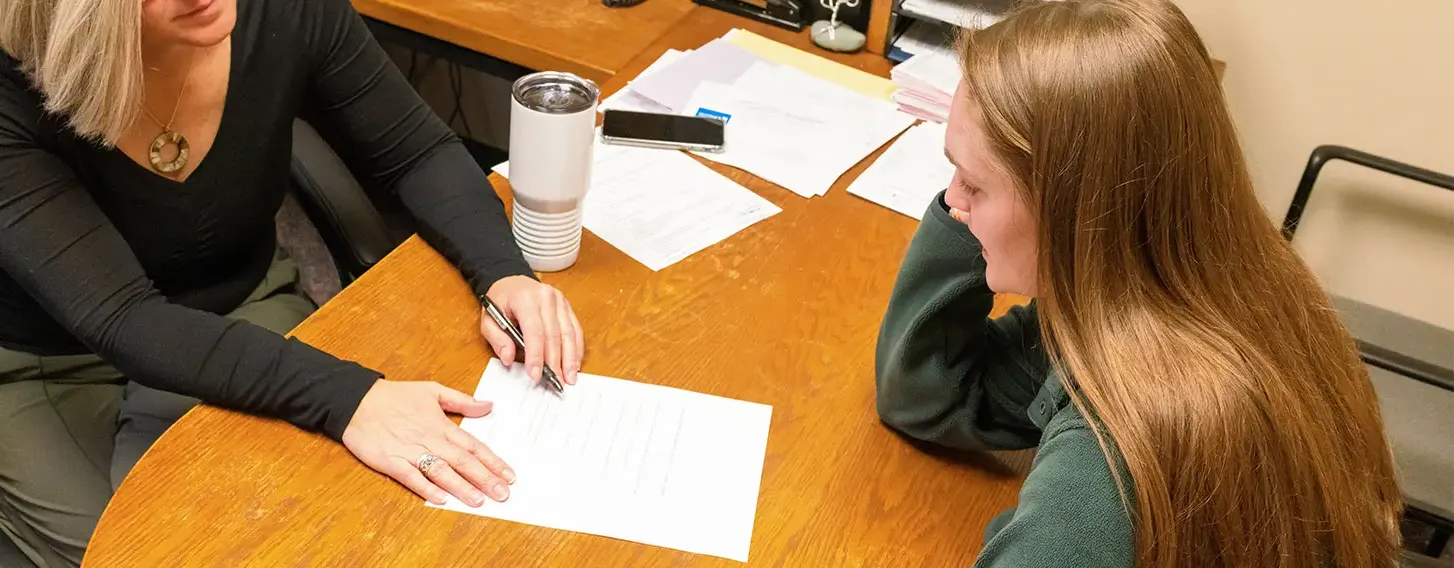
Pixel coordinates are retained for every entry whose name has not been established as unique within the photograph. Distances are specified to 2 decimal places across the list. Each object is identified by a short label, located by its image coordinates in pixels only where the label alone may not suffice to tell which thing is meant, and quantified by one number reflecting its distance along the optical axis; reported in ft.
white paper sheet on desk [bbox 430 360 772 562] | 2.81
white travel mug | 3.47
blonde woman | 3.01
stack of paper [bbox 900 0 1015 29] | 5.46
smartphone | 4.55
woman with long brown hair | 2.33
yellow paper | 5.29
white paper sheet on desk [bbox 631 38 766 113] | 4.86
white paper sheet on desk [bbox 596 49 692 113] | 4.74
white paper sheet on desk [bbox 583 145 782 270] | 3.96
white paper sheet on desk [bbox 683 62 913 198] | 4.53
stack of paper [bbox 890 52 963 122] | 5.11
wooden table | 2.66
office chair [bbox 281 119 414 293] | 3.98
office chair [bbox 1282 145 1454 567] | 4.52
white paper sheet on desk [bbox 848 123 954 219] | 4.42
